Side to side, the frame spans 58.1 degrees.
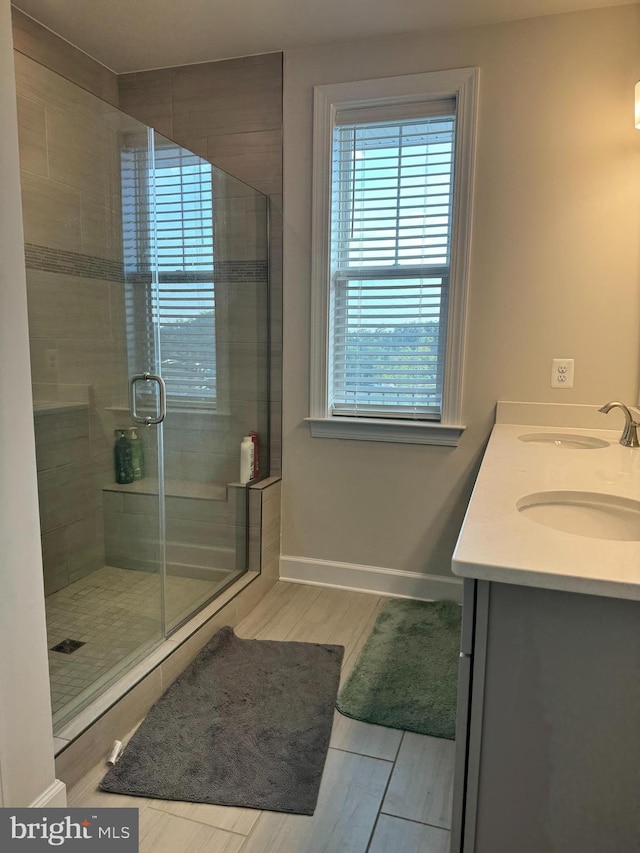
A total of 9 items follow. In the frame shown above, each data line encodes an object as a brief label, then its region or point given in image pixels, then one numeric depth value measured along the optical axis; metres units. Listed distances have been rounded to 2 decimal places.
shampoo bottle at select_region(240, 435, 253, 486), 2.78
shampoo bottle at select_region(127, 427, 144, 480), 2.34
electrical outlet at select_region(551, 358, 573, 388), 2.40
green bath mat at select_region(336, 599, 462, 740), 1.91
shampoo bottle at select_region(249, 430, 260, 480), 2.86
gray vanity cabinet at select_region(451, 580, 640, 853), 0.93
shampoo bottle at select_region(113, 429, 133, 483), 2.35
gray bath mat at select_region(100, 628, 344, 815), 1.58
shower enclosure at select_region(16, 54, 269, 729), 2.07
